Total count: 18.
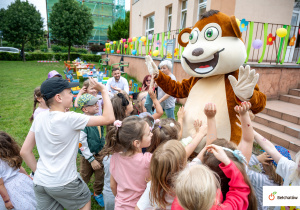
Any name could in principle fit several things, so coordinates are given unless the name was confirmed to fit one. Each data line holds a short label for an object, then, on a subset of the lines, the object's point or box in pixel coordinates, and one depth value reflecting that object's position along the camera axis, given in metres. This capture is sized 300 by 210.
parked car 24.12
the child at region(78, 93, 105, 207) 2.26
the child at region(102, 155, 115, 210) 2.02
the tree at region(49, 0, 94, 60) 21.22
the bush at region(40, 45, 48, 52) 30.31
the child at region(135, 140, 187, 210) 1.31
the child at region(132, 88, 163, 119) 2.79
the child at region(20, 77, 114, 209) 1.53
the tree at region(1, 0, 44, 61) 21.17
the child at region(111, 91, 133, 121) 2.43
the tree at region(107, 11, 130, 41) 28.47
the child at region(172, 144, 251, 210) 1.01
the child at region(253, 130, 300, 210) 1.34
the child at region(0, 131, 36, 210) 1.87
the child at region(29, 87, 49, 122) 2.66
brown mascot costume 2.07
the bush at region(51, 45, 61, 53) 30.29
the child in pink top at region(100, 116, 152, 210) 1.58
